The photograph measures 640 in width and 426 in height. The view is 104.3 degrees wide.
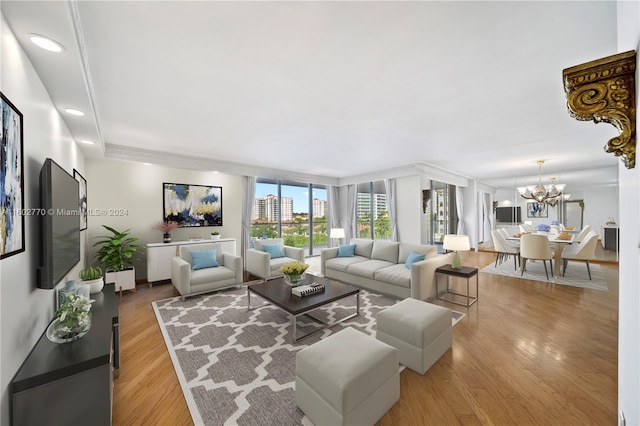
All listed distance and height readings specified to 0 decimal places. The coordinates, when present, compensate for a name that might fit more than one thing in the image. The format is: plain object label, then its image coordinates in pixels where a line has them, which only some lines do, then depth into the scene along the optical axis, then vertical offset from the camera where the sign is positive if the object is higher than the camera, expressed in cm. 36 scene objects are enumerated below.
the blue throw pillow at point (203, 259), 430 -82
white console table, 462 -87
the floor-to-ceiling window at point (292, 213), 677 -3
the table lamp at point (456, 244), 367 -49
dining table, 518 -82
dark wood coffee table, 268 -102
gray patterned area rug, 176 -138
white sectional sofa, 359 -94
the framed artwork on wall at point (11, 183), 122 +16
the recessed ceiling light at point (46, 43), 146 +103
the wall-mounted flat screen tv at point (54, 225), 165 -9
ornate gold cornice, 80 +39
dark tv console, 126 -92
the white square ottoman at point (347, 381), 150 -109
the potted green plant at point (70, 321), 158 -70
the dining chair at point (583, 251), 499 -85
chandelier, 639 +49
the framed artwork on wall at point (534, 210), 1012 +4
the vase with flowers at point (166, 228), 492 -30
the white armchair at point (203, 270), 384 -98
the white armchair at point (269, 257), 468 -92
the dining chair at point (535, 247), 491 -73
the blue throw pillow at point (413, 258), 392 -74
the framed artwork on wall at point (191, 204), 517 +18
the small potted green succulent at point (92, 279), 254 -69
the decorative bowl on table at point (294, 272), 321 -77
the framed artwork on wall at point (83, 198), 336 +22
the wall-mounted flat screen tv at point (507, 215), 1049 -16
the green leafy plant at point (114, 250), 414 -64
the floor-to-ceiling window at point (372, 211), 781 +2
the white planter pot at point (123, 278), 410 -110
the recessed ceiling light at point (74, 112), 239 +100
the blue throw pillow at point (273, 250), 520 -79
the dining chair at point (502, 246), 585 -84
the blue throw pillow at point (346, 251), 510 -81
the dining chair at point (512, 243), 591 -77
